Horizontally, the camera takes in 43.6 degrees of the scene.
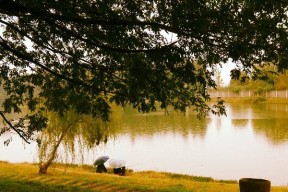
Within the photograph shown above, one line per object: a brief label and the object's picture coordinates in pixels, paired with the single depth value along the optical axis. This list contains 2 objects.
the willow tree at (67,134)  15.77
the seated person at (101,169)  18.92
